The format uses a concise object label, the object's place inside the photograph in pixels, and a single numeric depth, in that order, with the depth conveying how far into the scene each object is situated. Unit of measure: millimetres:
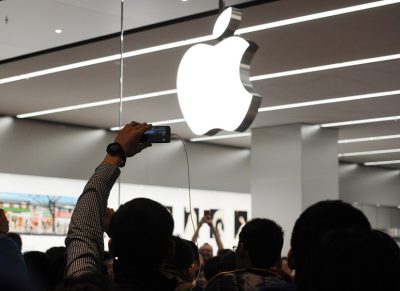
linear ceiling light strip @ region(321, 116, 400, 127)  5648
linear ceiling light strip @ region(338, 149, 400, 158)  5737
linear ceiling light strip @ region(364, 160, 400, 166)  5684
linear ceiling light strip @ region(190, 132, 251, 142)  5996
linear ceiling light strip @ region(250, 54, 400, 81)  5523
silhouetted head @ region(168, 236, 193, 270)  3051
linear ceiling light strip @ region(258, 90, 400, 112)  5582
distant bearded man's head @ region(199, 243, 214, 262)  6133
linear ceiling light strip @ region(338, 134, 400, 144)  5655
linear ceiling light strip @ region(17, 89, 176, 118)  6429
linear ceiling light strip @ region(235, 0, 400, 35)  5348
